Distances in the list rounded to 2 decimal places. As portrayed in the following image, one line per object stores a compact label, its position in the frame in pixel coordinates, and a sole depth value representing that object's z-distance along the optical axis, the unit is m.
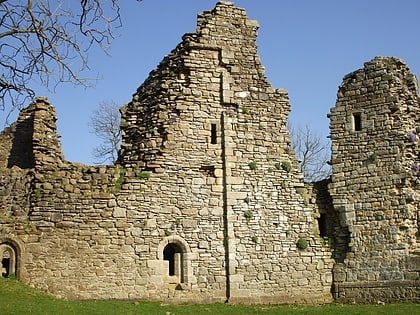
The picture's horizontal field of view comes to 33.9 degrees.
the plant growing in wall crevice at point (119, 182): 21.25
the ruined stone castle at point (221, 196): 20.70
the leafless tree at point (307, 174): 43.97
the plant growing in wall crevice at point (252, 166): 22.84
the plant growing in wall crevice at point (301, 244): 22.77
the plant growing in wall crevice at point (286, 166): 23.34
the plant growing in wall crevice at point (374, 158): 23.27
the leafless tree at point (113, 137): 39.34
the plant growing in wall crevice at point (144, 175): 21.56
